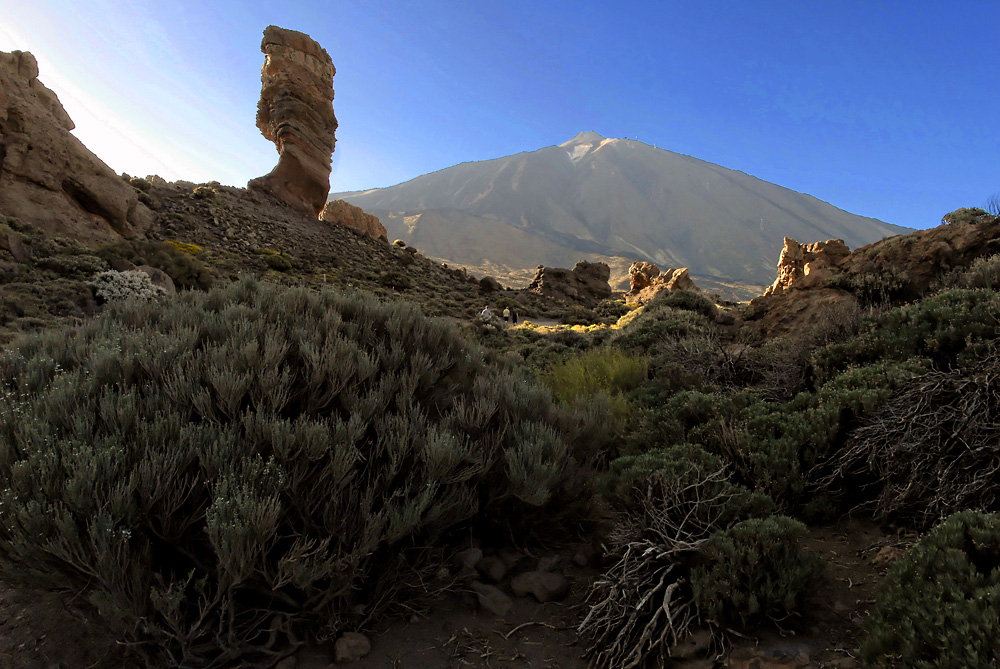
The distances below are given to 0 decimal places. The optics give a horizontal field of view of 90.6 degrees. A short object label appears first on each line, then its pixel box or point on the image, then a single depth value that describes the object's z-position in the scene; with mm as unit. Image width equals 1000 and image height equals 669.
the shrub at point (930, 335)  3912
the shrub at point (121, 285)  12367
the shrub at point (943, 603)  1680
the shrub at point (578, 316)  25906
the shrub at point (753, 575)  2262
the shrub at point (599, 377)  6014
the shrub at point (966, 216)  7691
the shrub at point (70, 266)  13133
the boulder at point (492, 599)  2740
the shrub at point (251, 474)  2082
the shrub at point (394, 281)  29019
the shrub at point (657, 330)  8070
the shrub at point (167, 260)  15570
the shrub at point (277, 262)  25406
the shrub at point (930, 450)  2809
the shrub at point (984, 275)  5191
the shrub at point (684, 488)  2865
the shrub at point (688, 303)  10789
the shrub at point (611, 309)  27712
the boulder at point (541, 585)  2834
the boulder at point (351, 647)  2281
